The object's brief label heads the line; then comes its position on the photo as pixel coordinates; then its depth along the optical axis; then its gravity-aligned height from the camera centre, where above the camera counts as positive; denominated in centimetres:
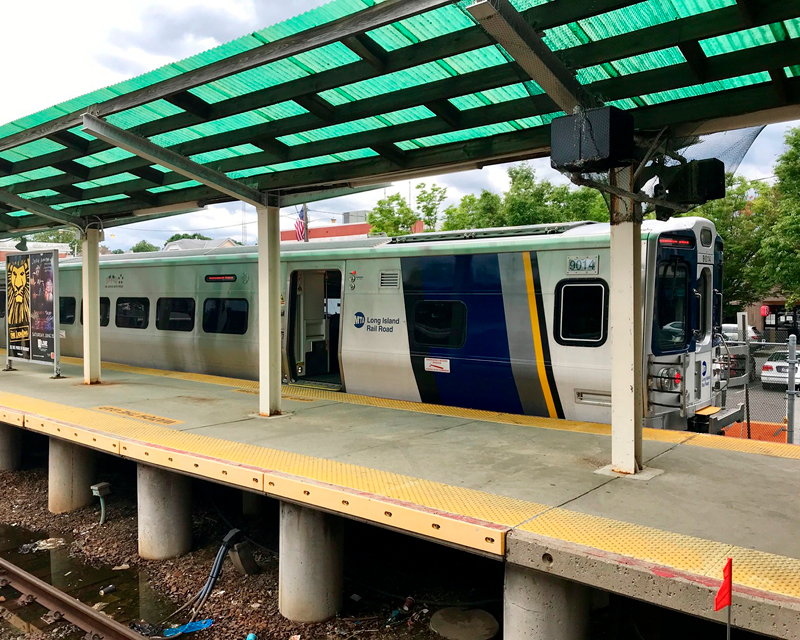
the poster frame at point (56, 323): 1072 -33
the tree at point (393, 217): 2620 +347
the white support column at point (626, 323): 517 -17
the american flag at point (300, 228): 2703 +314
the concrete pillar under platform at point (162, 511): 668 -215
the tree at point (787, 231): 1878 +209
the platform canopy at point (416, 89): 430 +177
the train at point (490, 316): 699 -18
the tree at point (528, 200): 2311 +364
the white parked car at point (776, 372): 1587 -176
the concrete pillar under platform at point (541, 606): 395 -185
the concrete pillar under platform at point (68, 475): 810 -216
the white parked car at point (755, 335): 2338 -131
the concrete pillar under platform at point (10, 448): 982 -219
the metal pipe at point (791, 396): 758 -110
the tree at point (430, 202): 2631 +406
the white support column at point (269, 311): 774 -10
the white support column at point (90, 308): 1046 -8
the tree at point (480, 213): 2464 +351
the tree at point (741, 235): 2267 +235
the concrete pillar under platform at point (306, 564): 528 -213
